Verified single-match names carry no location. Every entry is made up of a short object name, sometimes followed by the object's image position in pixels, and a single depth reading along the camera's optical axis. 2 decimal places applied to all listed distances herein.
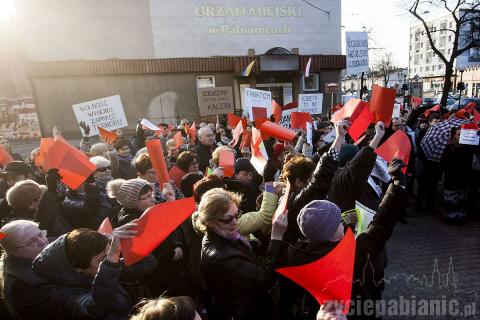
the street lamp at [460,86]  17.14
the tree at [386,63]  45.97
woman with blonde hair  2.04
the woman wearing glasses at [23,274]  1.97
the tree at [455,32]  16.76
